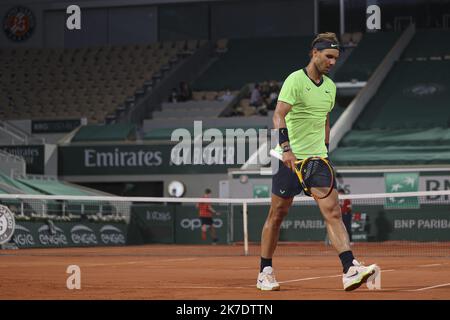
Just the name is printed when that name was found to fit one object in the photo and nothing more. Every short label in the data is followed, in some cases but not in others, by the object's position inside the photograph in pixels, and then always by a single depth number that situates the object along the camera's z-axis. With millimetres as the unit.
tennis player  9734
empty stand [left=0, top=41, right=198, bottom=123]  38938
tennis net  26156
